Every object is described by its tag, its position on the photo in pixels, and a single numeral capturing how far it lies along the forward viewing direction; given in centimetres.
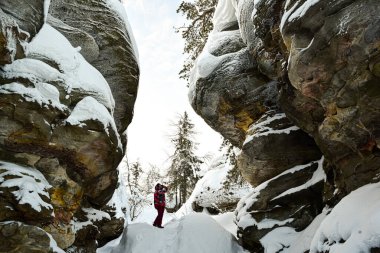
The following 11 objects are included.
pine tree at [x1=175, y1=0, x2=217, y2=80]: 1703
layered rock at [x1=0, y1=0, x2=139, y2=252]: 660
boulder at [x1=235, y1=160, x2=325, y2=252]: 925
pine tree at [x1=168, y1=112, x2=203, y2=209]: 2752
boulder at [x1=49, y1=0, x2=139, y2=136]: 1086
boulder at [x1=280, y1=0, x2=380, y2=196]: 613
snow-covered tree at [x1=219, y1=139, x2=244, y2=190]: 1399
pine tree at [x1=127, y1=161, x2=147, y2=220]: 2633
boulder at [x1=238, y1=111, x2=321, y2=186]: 1032
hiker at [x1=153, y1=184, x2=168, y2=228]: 1216
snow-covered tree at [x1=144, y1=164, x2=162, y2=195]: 4609
